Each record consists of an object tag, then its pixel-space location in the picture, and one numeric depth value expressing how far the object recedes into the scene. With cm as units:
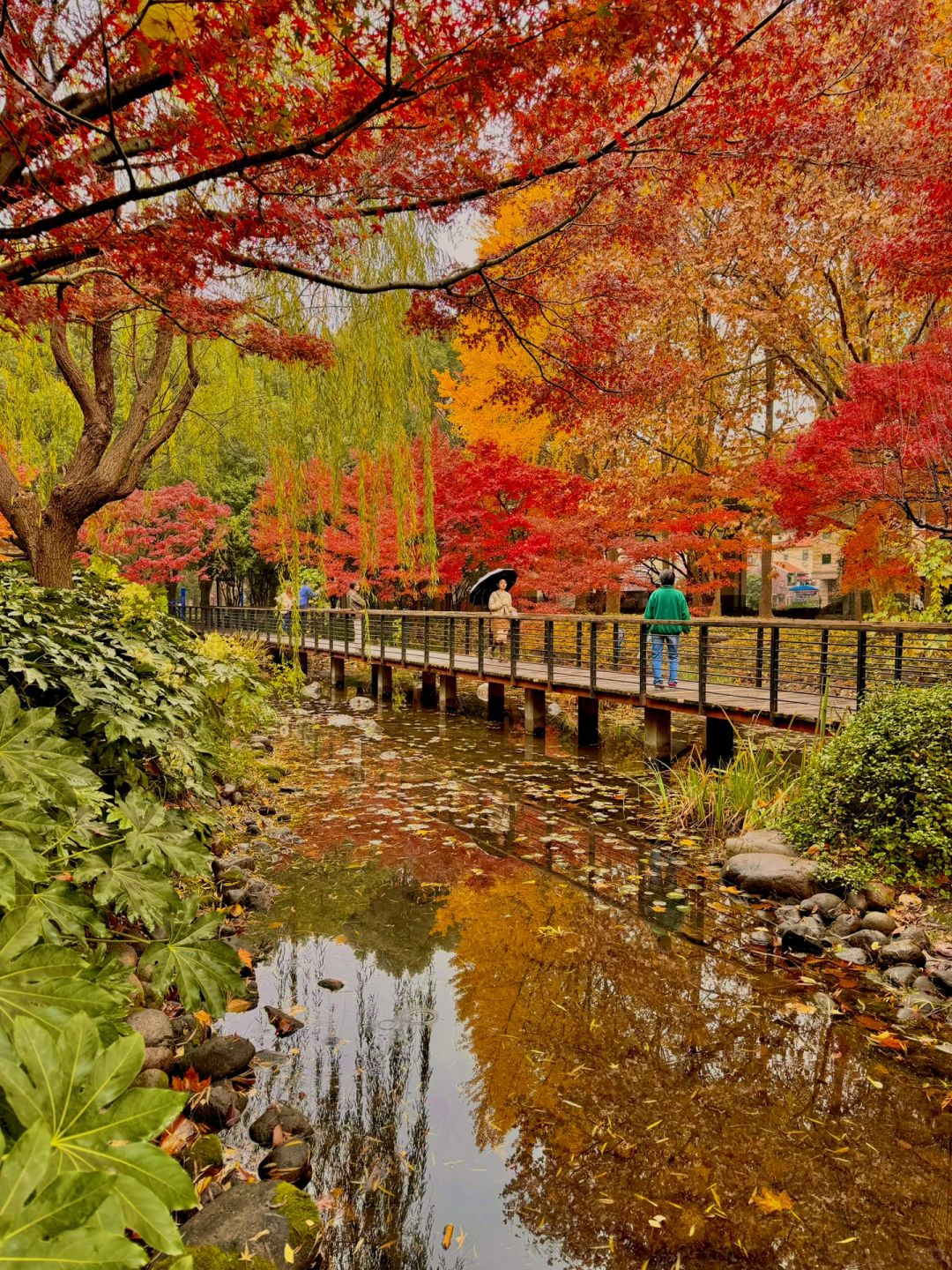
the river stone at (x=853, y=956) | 389
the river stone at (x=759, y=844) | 519
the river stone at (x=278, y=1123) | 265
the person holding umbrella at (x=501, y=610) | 1269
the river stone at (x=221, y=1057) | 296
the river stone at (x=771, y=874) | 470
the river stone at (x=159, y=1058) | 275
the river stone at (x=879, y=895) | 438
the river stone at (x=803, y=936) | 407
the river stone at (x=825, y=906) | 439
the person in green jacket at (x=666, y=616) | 880
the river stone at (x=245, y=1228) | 206
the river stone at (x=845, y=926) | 420
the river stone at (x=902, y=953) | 381
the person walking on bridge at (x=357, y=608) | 1586
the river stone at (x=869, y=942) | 396
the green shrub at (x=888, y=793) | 443
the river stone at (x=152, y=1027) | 284
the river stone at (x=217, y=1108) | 269
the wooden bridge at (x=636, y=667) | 661
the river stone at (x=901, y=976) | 367
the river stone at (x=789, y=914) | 436
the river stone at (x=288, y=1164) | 246
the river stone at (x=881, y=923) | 414
